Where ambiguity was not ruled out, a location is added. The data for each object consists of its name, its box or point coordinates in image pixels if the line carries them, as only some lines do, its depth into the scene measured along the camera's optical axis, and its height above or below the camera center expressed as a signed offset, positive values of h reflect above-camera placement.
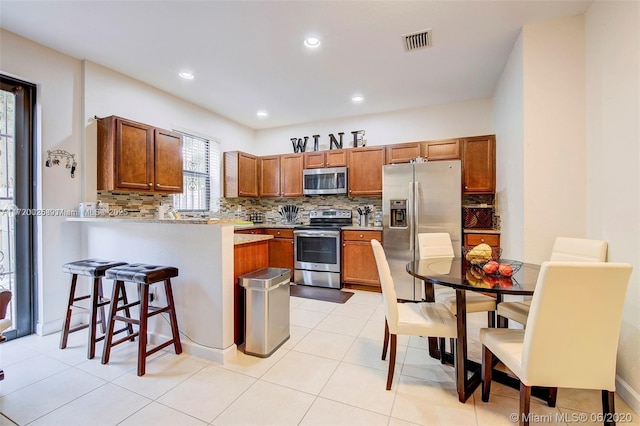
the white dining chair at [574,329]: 1.27 -0.56
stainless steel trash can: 2.31 -0.83
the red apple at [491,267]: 1.85 -0.36
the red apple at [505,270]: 1.77 -0.37
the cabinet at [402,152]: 4.25 +0.92
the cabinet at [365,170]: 4.45 +0.69
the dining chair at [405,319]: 1.86 -0.72
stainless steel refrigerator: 3.67 +0.05
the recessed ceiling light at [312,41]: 2.67 +1.65
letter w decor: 5.21 +1.27
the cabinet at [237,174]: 4.86 +0.69
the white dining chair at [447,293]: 2.19 -0.69
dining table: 1.59 -0.42
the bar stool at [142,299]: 2.07 -0.65
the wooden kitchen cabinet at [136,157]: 3.05 +0.67
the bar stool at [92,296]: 2.28 -0.69
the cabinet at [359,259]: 4.21 -0.69
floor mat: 3.90 -1.17
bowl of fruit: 1.85 -0.36
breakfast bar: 2.25 -0.47
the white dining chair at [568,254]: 2.01 -0.33
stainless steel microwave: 4.63 +0.55
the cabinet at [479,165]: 3.81 +0.65
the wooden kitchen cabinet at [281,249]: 4.73 -0.59
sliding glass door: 2.63 +0.15
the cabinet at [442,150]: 4.03 +0.91
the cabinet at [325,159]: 4.70 +0.93
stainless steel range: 4.38 -0.66
